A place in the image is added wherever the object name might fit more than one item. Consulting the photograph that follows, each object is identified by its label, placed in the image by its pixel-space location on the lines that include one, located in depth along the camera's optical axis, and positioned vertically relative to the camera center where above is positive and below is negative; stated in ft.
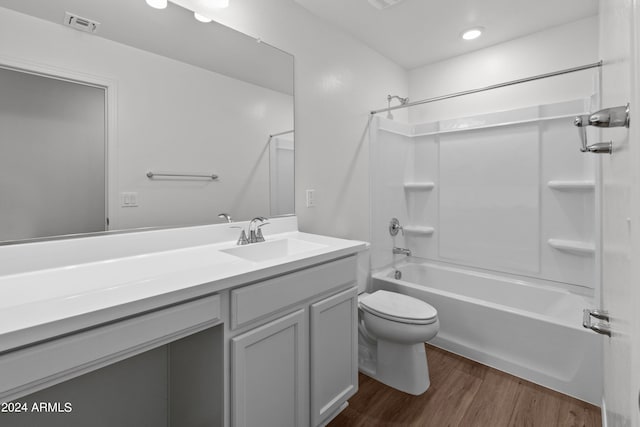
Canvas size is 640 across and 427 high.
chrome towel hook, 1.69 +0.59
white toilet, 5.54 -2.48
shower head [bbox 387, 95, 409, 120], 8.87 +3.43
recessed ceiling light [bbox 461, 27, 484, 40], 7.34 +4.57
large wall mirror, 3.33 +1.31
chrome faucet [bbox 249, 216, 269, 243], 5.08 -0.35
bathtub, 5.36 -2.42
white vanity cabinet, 3.33 -1.80
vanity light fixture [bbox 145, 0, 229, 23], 4.36 +3.27
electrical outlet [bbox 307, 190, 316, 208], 6.47 +0.30
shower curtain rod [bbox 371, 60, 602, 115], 5.11 +2.59
